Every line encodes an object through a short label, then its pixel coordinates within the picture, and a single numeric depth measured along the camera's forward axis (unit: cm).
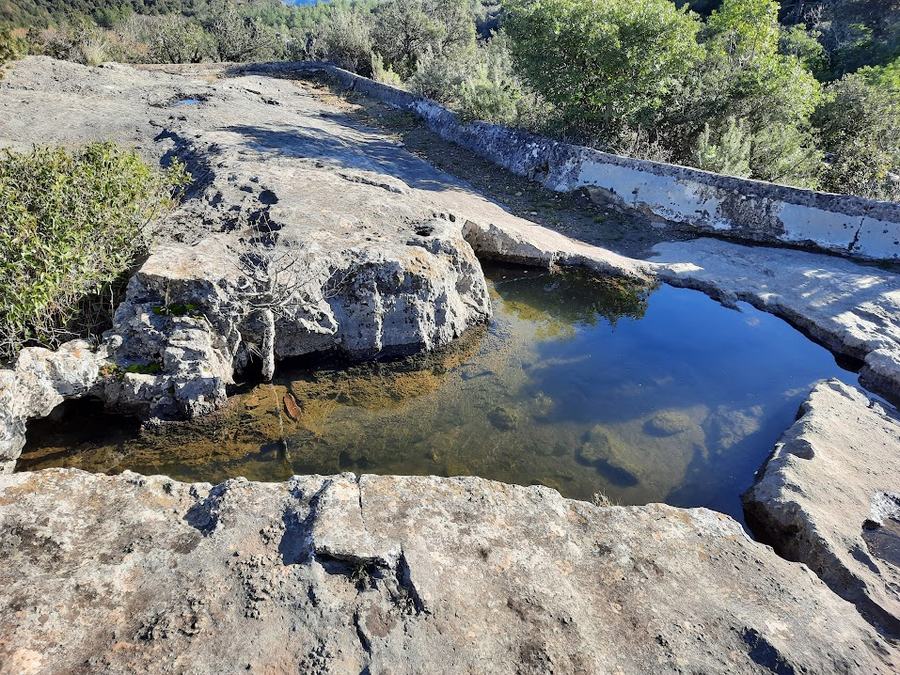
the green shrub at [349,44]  2216
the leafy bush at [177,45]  2455
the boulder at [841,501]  326
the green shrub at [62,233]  408
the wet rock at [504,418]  485
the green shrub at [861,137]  1072
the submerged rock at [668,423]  495
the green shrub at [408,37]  2227
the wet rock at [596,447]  460
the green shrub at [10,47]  1362
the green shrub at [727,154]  1020
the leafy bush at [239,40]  2758
